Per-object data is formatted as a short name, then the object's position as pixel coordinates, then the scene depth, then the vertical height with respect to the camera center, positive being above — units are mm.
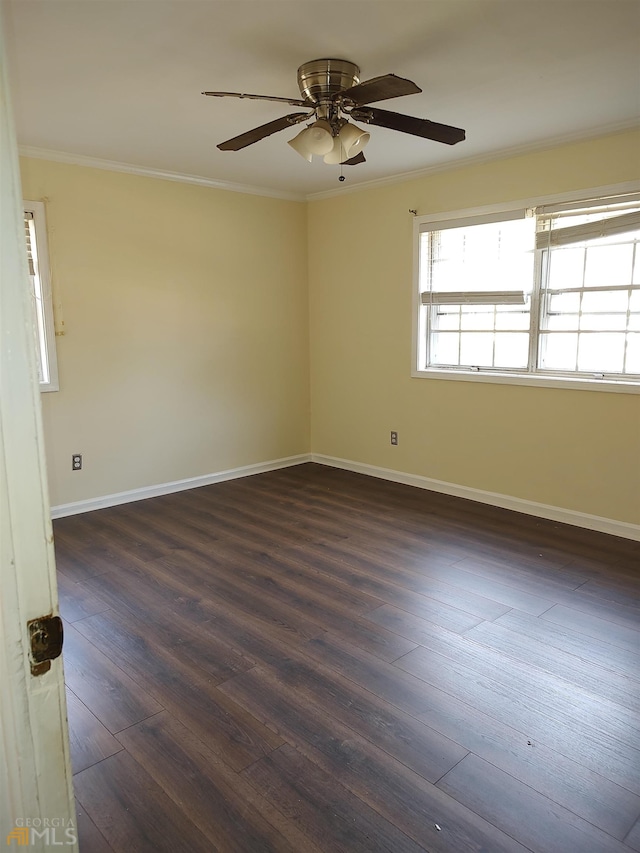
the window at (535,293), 3668 +251
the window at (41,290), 3906 +287
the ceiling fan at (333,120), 2492 +918
